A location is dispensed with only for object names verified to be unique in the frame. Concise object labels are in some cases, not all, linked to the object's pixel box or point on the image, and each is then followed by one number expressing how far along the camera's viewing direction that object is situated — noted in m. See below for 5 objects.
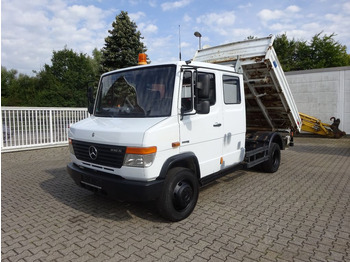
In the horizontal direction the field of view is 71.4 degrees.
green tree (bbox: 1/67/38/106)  36.85
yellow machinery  12.66
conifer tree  18.08
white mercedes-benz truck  3.24
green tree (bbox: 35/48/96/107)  33.84
